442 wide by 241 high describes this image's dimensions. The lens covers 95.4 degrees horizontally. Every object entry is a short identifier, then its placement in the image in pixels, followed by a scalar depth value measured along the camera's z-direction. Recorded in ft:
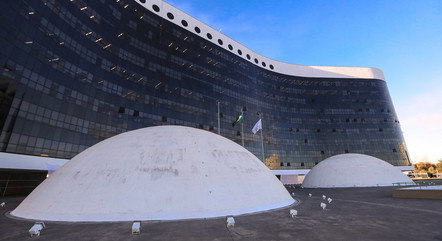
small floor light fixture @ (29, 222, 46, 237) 28.58
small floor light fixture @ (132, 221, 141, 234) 28.78
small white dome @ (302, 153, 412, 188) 133.18
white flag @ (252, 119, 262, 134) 110.42
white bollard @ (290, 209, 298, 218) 39.47
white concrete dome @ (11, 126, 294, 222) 38.17
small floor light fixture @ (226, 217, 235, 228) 32.37
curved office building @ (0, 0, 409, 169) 104.27
